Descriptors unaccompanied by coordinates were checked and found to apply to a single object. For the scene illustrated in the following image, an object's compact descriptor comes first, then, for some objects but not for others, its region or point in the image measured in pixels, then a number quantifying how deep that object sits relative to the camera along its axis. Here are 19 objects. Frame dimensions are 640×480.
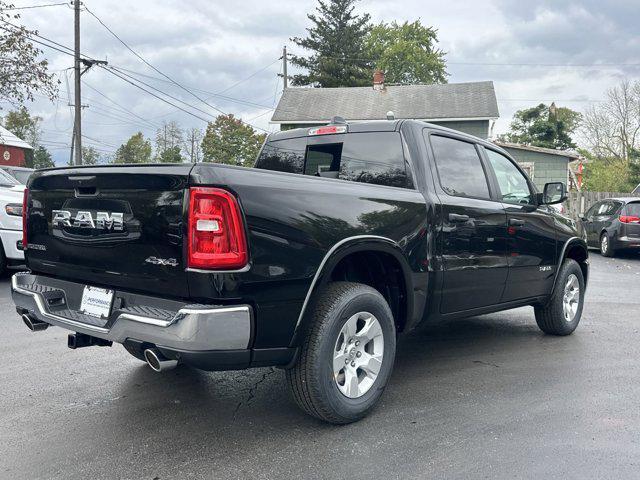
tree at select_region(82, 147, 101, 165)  70.44
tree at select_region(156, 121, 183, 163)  78.00
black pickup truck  2.69
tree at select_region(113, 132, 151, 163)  73.94
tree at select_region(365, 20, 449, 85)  50.34
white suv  7.84
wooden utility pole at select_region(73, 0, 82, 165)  22.41
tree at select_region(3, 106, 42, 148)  59.58
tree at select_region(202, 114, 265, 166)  55.75
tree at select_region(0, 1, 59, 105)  17.47
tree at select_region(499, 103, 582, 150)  40.69
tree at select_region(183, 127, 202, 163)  74.49
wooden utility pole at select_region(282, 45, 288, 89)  41.69
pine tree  46.56
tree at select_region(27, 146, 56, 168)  73.25
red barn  43.69
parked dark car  12.94
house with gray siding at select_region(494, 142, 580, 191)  24.77
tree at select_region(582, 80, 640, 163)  37.81
